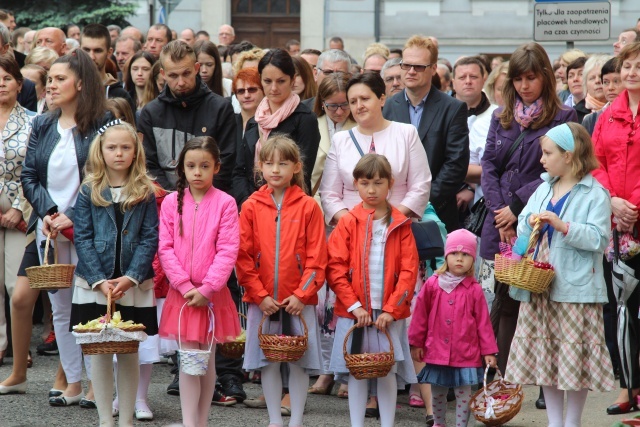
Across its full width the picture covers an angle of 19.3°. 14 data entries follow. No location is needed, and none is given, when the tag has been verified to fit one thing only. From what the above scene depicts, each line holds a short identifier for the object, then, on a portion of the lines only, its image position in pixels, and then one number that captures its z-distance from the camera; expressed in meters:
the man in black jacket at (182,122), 13.80
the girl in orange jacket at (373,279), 11.85
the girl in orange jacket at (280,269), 12.03
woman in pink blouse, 12.94
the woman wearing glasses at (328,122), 14.19
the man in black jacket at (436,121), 13.85
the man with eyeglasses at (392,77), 17.23
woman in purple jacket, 13.22
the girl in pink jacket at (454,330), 12.08
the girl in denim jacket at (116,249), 11.85
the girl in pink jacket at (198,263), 11.74
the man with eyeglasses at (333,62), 17.30
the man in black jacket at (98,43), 18.62
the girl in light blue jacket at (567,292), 11.73
